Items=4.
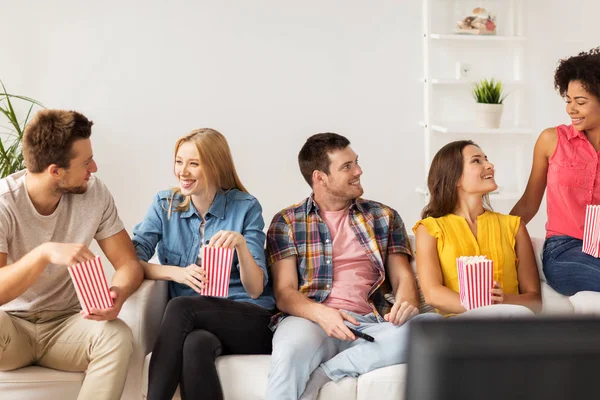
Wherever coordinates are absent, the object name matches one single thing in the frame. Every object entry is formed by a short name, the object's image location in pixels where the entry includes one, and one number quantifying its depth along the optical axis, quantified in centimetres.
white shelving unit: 477
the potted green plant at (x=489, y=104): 468
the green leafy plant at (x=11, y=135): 397
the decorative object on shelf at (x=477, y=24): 477
